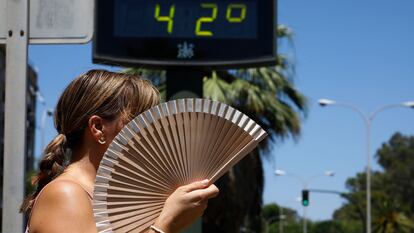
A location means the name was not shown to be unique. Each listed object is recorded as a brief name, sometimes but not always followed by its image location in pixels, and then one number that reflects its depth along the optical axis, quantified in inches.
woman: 78.3
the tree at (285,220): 5054.1
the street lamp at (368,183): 1425.9
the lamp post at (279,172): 2421.8
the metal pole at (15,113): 120.4
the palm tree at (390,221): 2484.0
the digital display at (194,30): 359.3
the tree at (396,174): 3783.0
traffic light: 1848.4
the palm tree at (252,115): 713.6
